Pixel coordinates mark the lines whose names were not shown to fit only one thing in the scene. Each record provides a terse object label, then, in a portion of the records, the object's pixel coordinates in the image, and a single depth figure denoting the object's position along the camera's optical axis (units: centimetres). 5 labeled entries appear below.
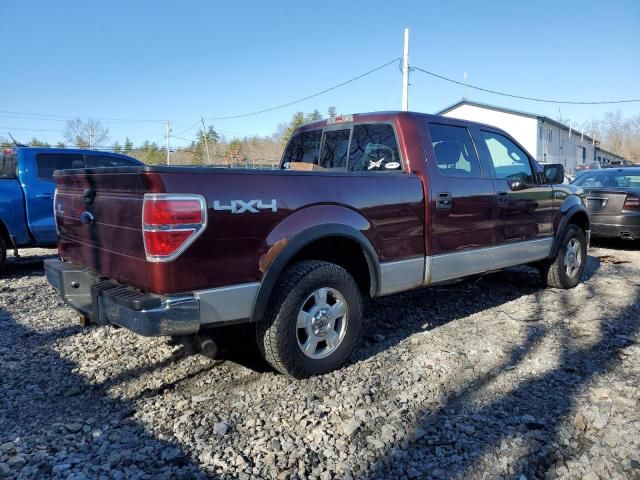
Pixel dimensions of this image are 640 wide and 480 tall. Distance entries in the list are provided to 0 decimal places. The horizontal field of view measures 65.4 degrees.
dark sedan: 873
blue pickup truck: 681
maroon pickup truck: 279
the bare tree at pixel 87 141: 6614
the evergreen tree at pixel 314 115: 6515
